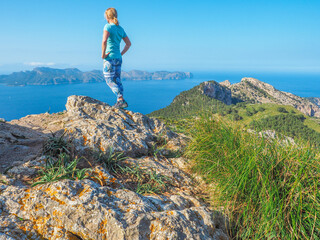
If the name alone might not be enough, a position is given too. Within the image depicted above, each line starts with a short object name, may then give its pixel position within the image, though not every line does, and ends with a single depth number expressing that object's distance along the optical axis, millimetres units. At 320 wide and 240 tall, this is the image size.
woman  7227
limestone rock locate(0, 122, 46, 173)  4105
